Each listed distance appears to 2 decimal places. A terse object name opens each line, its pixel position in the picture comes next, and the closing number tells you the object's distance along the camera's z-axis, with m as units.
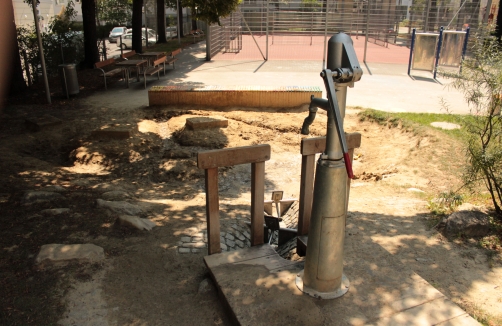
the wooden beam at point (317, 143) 3.55
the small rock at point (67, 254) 3.57
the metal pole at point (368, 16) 17.81
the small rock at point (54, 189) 5.41
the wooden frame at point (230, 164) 3.36
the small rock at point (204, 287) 3.37
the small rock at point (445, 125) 8.69
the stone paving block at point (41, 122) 8.86
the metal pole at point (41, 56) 10.27
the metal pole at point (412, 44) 15.20
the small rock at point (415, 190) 6.17
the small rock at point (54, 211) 4.53
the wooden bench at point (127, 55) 15.98
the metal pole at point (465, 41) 14.13
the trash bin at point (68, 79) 11.55
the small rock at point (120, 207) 4.77
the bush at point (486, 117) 4.48
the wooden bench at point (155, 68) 13.40
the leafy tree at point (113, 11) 37.94
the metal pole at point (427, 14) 18.19
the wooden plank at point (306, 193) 3.73
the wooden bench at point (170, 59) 15.45
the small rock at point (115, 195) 5.50
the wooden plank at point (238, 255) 3.47
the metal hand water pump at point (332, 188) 2.49
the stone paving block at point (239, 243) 4.51
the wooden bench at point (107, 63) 12.91
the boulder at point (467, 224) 4.25
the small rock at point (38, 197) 4.86
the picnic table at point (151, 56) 15.09
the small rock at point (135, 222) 4.31
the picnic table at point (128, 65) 13.11
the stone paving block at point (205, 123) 9.08
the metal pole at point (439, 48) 14.52
